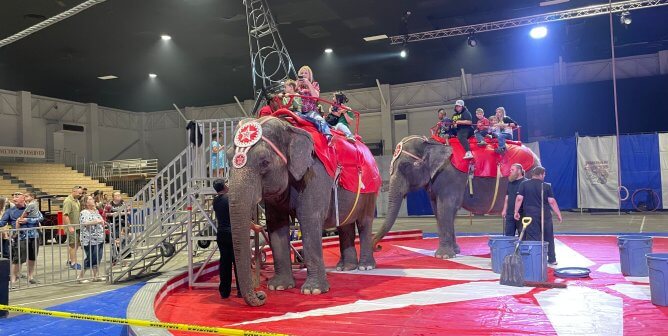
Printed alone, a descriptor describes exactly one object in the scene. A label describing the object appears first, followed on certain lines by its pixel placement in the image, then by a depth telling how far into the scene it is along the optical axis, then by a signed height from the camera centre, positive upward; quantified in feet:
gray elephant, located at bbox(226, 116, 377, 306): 16.94 -0.15
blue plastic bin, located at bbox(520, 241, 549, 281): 20.50 -3.00
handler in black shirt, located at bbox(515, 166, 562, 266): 24.00 -0.85
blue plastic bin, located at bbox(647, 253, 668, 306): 16.08 -3.05
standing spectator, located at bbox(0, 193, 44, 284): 29.01 -1.83
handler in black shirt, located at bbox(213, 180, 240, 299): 20.24 -1.65
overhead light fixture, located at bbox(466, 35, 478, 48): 59.49 +16.49
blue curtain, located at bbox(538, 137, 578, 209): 64.03 +1.79
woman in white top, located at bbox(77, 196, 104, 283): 29.81 -2.03
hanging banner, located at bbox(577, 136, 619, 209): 61.21 +1.04
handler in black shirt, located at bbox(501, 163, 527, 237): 26.89 -0.62
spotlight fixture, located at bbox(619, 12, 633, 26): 51.24 +15.82
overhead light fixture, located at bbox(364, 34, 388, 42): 63.16 +18.39
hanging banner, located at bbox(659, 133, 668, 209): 59.47 +1.81
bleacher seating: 79.66 +3.89
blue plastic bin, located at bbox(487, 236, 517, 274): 22.76 -2.73
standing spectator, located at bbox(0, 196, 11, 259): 27.81 -2.06
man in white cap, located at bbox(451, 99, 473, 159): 29.60 +3.45
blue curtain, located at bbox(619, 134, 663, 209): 59.98 +1.42
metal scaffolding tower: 25.03 +16.13
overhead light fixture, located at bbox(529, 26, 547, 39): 58.75 +17.06
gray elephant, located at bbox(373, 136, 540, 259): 28.45 +0.34
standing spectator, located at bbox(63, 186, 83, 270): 34.50 -0.77
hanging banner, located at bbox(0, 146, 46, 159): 82.99 +8.33
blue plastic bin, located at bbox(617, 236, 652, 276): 21.15 -2.95
